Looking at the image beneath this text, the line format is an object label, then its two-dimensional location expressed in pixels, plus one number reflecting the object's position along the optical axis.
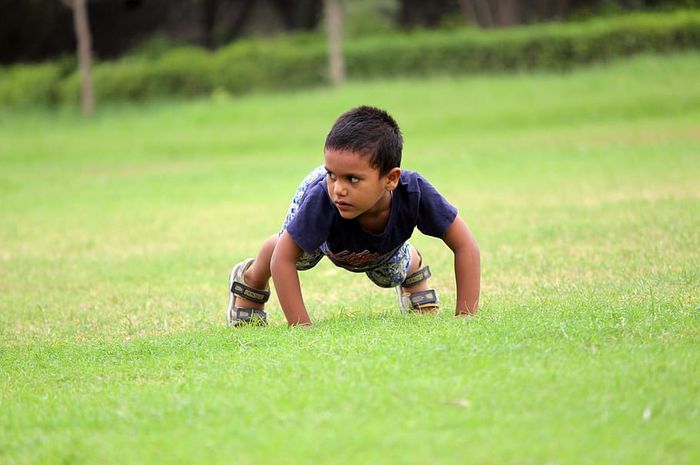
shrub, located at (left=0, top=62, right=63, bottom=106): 28.52
